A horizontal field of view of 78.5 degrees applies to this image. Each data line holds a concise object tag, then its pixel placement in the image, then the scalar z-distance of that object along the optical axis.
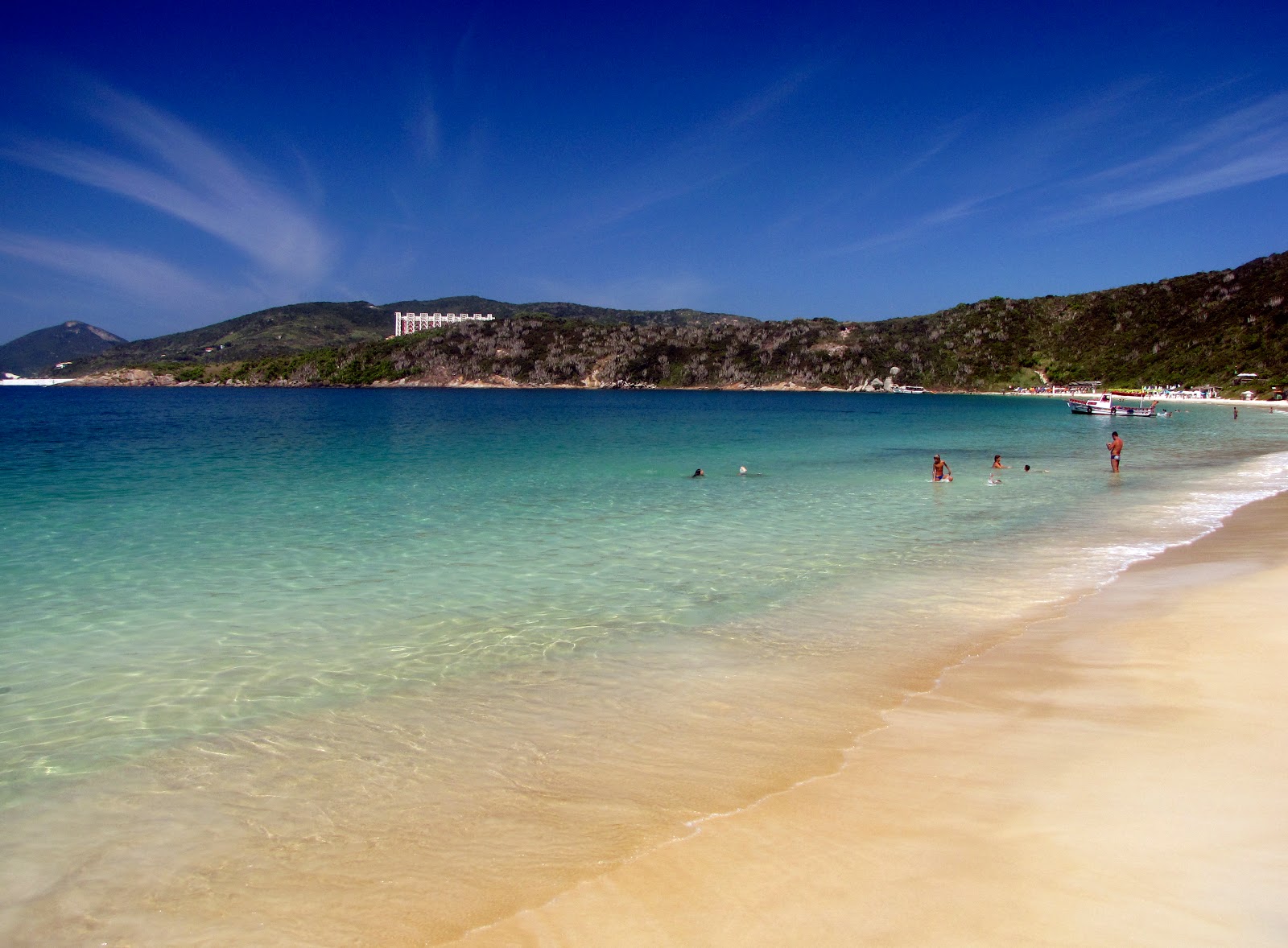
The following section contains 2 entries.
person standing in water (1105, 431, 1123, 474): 28.50
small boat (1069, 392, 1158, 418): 70.94
